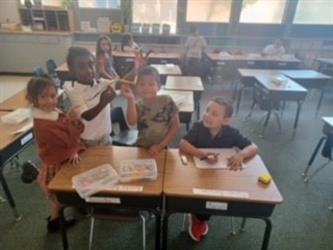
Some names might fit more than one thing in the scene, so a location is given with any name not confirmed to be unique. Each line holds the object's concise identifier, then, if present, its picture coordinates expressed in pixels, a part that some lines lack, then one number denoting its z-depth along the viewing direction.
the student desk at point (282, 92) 3.60
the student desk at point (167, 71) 4.23
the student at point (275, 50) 6.10
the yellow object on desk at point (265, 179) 1.46
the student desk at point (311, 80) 4.46
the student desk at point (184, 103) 2.71
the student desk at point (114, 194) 1.37
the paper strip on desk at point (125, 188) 1.37
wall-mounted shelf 6.08
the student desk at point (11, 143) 1.86
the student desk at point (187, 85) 3.46
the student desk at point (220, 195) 1.36
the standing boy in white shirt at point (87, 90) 1.78
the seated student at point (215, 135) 1.73
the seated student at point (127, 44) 5.62
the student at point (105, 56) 3.53
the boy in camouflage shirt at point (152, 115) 1.84
